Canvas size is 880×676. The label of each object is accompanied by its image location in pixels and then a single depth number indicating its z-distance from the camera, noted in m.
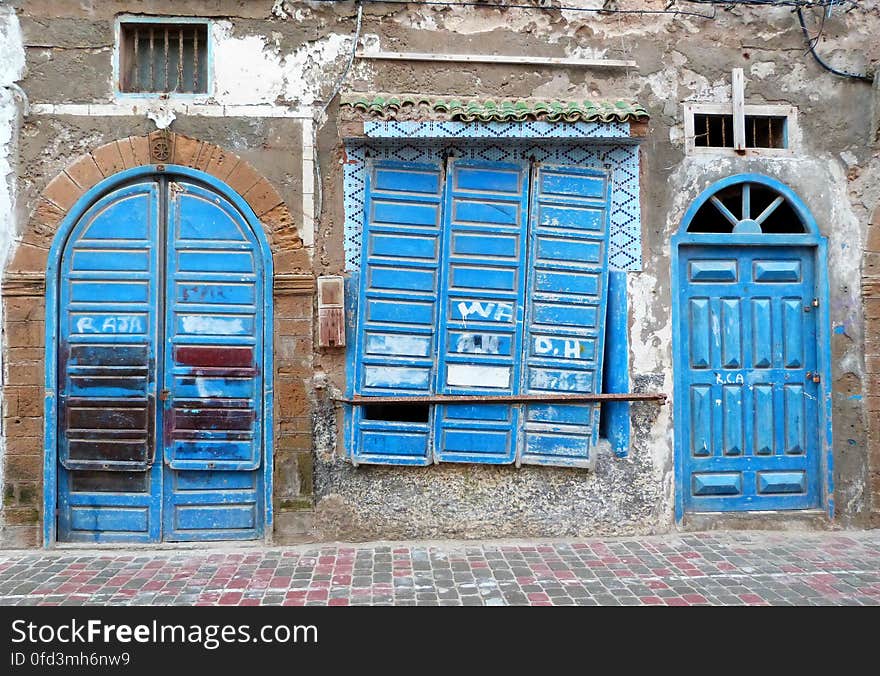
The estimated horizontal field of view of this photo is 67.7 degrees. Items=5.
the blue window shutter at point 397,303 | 5.35
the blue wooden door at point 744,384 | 5.64
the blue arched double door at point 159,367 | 5.23
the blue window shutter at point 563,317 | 5.46
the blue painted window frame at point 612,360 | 5.37
